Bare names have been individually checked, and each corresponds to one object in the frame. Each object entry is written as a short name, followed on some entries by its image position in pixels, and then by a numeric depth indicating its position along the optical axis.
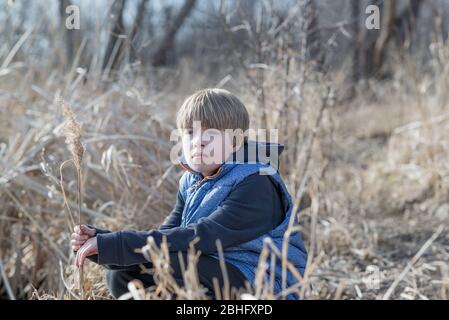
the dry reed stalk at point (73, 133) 3.50
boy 3.69
